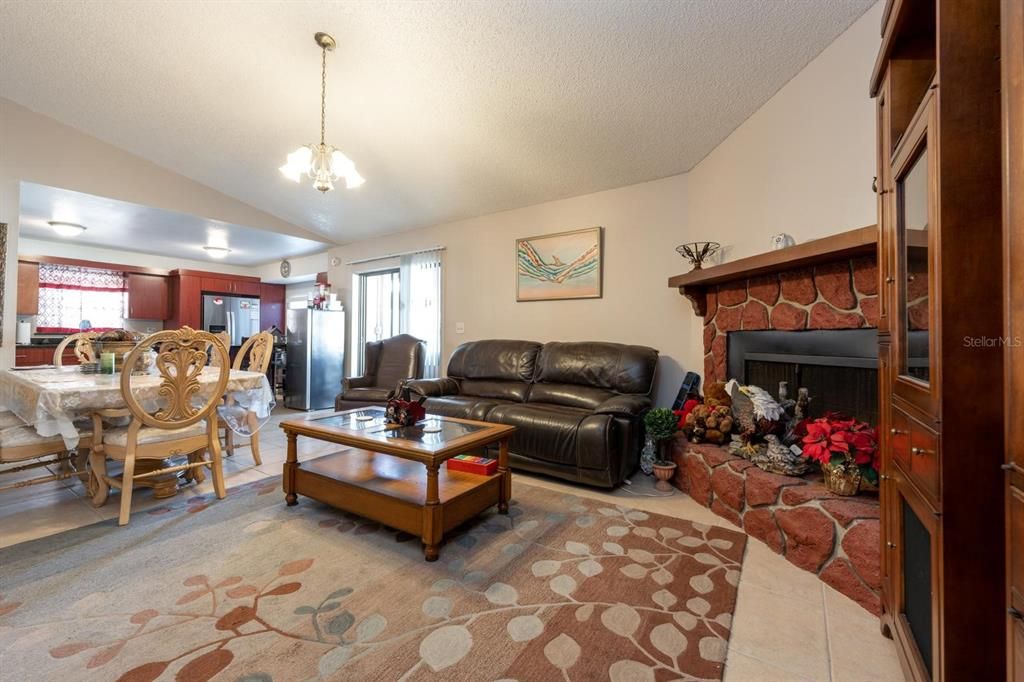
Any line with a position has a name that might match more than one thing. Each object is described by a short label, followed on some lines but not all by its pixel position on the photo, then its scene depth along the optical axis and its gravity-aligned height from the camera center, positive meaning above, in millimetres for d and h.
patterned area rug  1220 -955
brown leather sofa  2619 -448
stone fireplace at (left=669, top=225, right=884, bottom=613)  1634 -134
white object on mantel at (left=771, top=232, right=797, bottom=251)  2264 +589
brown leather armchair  4164 -259
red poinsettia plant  1685 -418
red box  2227 -676
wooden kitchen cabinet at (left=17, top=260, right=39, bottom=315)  5176 +671
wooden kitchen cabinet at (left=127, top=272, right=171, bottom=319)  6156 +686
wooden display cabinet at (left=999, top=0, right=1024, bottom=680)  585 +57
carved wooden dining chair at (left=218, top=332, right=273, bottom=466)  3105 -143
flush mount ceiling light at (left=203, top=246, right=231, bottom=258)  5895 +1348
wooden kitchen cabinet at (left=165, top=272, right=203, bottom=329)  6246 +641
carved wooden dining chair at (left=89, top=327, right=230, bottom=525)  2127 -449
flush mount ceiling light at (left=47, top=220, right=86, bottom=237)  4555 +1283
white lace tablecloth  1984 -281
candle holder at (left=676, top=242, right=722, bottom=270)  2998 +707
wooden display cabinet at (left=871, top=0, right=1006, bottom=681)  843 -1
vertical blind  4953 +532
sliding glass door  5406 +517
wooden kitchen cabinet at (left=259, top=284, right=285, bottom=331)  7230 +663
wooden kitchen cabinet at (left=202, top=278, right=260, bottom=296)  6574 +935
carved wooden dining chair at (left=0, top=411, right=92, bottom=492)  2076 -563
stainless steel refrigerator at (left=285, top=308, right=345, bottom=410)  5406 -217
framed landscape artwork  3879 +789
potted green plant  2674 -562
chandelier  2600 +1183
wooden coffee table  1830 -736
